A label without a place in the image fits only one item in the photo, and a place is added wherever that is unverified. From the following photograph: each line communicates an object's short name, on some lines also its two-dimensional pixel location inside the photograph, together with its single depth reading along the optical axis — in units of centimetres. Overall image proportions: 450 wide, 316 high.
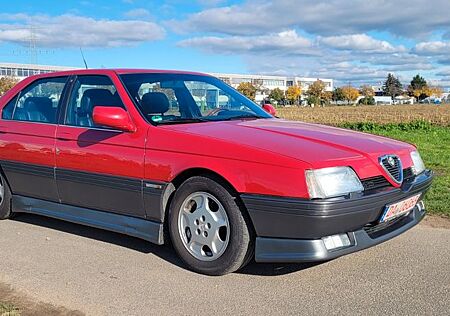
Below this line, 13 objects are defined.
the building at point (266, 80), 7970
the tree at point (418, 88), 15562
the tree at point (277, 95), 11400
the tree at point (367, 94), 13125
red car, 368
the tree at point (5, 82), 6831
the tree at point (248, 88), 7519
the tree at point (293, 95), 13225
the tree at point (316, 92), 13261
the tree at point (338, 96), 14862
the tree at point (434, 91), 15644
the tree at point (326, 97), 13800
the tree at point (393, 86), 15875
